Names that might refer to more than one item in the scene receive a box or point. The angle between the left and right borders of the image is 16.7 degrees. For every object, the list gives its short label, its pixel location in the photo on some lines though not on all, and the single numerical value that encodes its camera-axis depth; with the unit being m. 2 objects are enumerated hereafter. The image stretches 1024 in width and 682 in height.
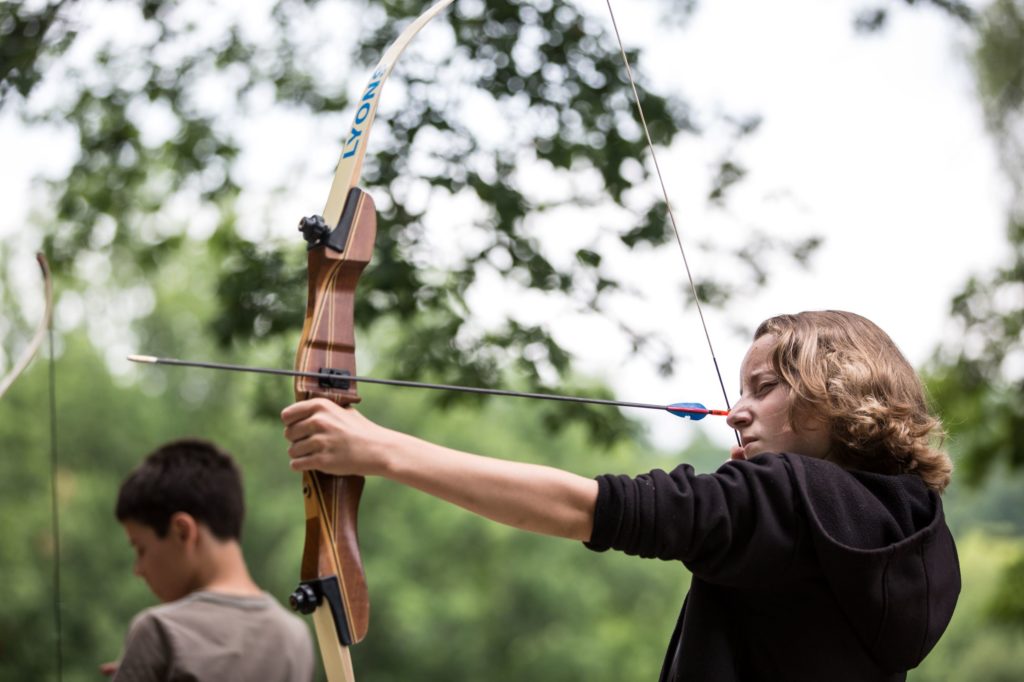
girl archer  3.88
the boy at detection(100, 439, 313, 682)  4.69
